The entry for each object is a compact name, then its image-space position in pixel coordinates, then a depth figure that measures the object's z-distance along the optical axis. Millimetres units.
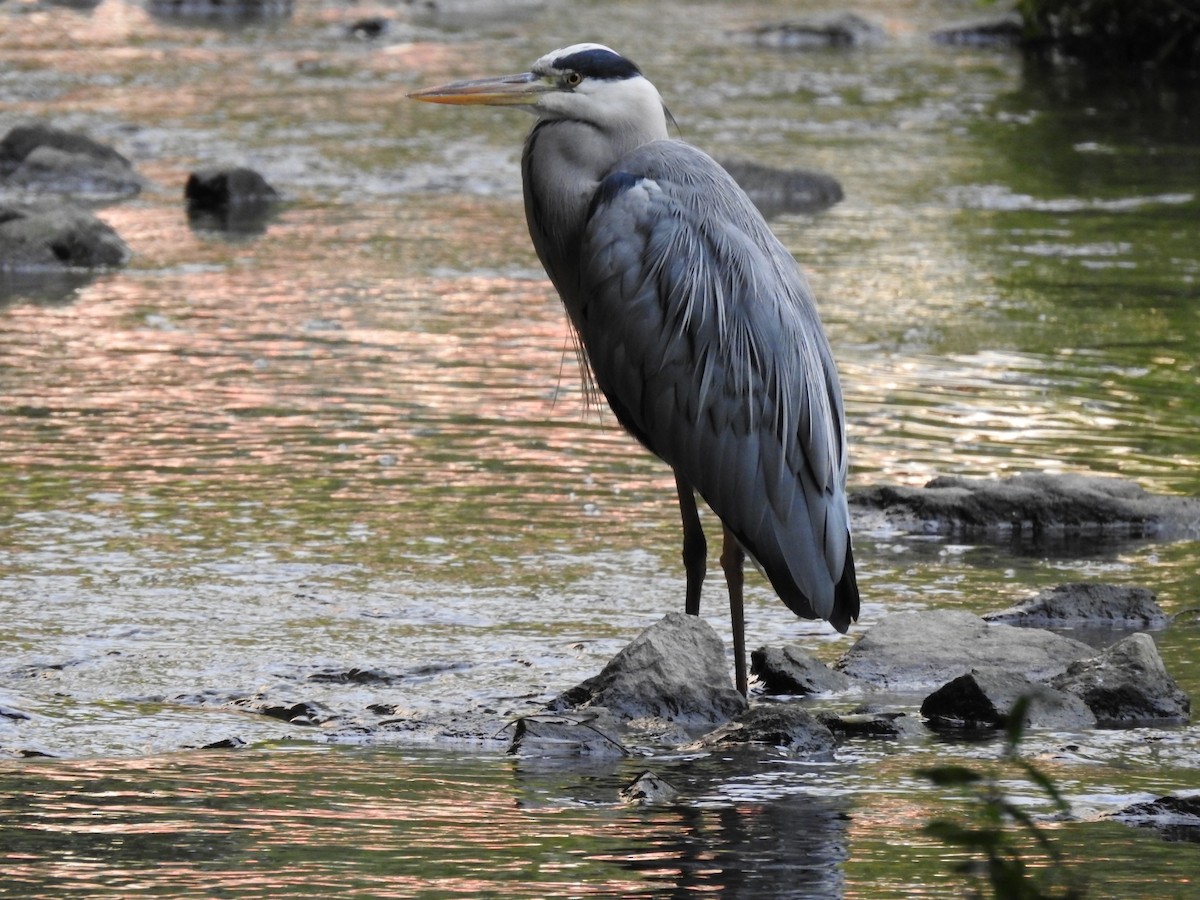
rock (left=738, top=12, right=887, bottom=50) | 58219
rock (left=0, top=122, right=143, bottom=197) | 31234
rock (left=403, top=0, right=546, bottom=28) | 62781
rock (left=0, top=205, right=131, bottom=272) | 25047
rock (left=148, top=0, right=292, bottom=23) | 64187
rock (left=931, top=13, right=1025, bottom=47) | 59906
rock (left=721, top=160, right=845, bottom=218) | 30703
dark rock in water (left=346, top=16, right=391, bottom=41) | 58906
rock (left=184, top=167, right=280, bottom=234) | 29125
